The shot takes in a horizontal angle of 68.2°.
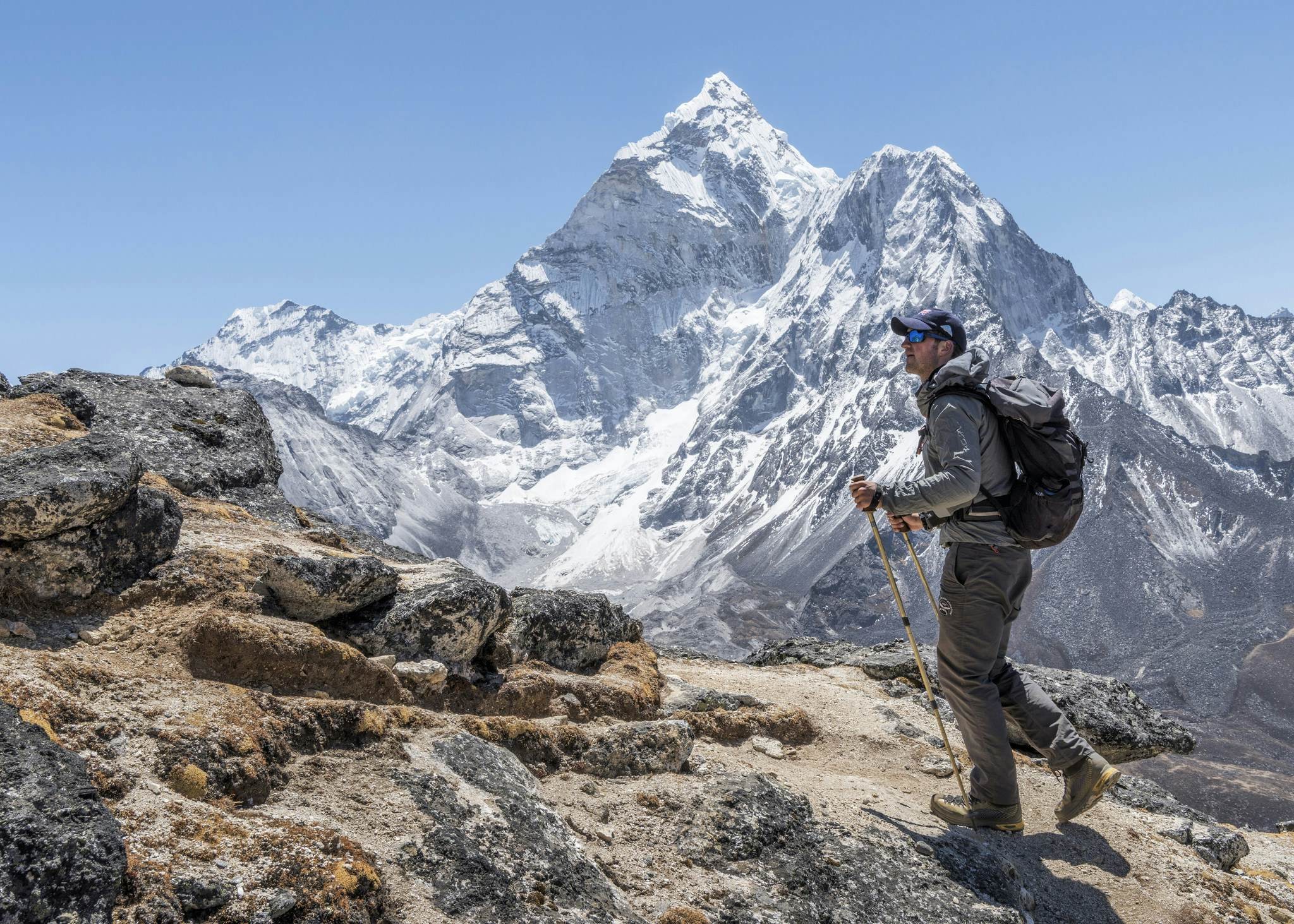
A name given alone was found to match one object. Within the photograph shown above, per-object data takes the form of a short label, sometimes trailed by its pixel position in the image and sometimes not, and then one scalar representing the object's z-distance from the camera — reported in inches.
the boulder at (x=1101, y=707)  466.0
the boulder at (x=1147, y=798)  388.1
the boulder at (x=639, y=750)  279.9
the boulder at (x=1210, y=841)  332.5
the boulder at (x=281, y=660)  242.4
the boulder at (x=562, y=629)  362.0
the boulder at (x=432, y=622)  299.0
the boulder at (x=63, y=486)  241.4
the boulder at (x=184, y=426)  436.5
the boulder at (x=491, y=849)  189.6
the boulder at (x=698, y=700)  362.9
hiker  271.3
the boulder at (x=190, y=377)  534.9
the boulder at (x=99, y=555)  243.0
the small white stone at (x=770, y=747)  342.6
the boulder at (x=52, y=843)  139.7
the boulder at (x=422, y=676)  283.6
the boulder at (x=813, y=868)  229.9
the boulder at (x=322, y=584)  287.7
